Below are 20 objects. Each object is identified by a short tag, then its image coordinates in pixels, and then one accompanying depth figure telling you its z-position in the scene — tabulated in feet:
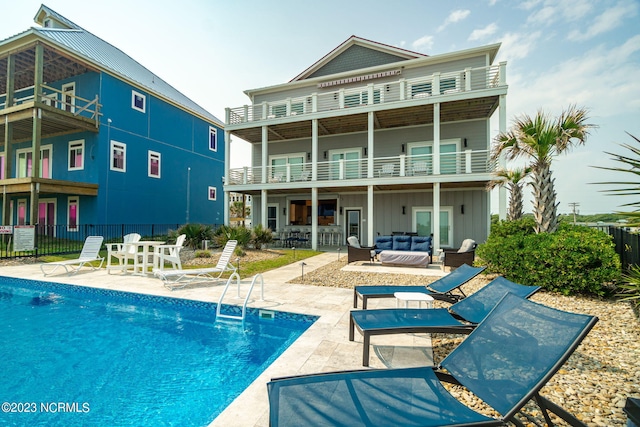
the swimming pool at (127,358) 9.13
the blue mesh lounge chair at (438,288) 14.90
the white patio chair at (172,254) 25.09
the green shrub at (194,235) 46.21
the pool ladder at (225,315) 15.52
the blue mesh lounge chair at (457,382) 5.70
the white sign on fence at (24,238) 35.91
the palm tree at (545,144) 21.94
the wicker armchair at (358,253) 33.68
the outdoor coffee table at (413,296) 13.41
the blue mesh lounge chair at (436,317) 10.09
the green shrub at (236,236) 42.39
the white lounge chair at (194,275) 22.28
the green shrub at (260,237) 44.55
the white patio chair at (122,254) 27.06
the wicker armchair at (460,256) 28.73
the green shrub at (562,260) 18.22
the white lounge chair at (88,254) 28.19
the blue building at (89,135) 44.39
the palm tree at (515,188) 33.91
